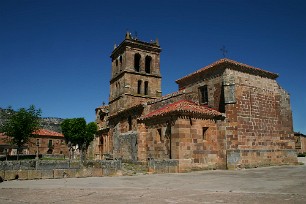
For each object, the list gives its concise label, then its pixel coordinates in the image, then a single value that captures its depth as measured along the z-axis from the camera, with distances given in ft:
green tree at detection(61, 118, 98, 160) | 137.08
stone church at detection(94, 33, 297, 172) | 54.44
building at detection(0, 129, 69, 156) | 154.55
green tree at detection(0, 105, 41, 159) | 106.11
